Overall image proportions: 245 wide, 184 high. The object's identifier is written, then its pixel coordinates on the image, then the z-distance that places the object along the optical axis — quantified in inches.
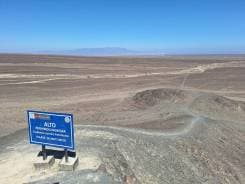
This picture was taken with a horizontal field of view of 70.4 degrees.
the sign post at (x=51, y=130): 195.5
